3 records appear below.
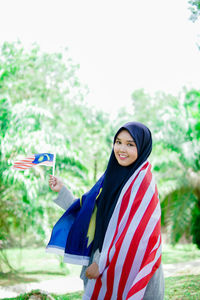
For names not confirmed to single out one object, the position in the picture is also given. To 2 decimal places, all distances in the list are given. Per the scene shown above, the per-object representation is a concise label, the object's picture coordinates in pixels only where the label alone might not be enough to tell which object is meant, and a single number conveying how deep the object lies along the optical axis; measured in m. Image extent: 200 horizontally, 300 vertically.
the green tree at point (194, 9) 3.58
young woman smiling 2.06
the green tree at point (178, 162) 9.62
